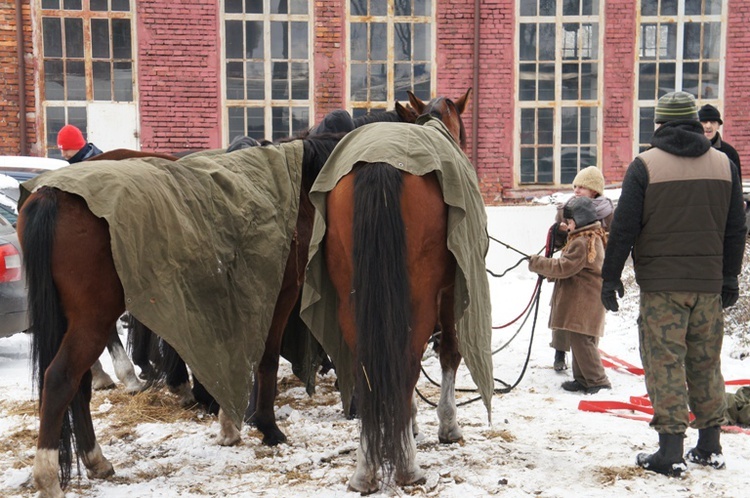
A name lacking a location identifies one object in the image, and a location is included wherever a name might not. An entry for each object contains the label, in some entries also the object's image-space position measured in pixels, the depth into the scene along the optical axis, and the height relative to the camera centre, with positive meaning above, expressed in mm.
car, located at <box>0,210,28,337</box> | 5973 -1130
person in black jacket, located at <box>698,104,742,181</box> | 6137 +166
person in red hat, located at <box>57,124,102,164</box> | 6871 +44
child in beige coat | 5340 -1033
